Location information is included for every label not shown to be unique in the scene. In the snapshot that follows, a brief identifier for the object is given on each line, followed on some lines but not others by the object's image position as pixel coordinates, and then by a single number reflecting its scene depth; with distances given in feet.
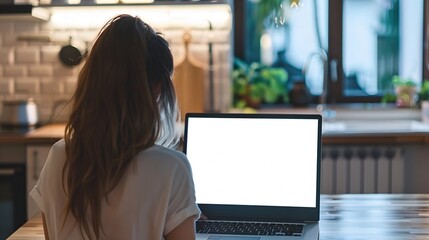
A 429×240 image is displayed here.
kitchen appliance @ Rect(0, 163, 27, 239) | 12.79
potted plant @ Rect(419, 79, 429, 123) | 14.17
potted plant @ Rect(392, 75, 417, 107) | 14.58
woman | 4.83
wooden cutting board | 13.93
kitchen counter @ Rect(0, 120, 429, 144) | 12.61
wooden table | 6.49
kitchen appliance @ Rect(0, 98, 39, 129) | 13.39
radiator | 13.24
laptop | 6.55
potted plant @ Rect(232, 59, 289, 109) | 14.71
